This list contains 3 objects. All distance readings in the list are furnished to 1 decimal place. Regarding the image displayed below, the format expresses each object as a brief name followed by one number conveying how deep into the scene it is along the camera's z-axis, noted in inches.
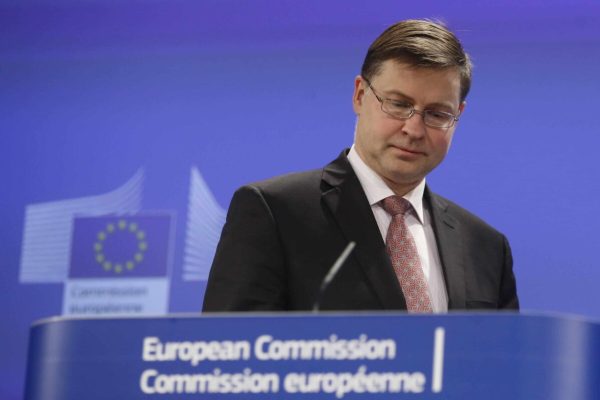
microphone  179.5
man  197.3
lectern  176.0
